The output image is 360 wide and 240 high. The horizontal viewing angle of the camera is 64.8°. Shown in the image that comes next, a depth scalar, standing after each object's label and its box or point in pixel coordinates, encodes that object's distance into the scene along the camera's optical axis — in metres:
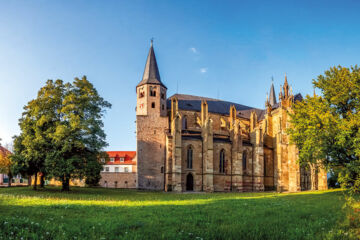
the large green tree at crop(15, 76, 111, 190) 28.77
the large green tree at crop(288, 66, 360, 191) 22.31
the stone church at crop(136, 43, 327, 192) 42.38
